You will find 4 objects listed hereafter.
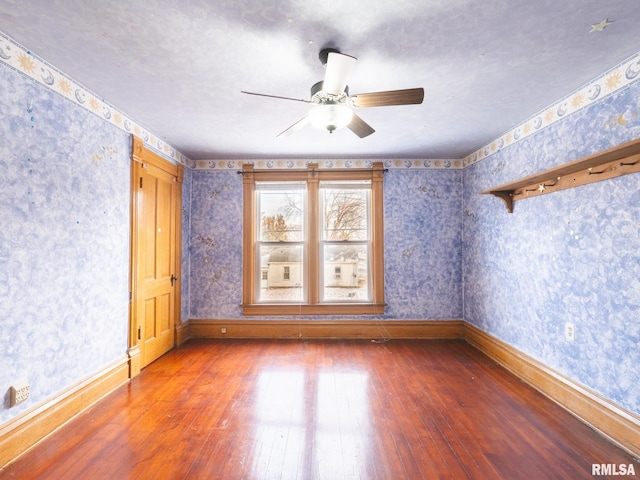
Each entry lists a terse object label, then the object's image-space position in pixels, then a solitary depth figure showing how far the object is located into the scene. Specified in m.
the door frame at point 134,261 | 3.26
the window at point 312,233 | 4.61
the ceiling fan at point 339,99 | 1.91
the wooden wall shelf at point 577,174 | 2.06
